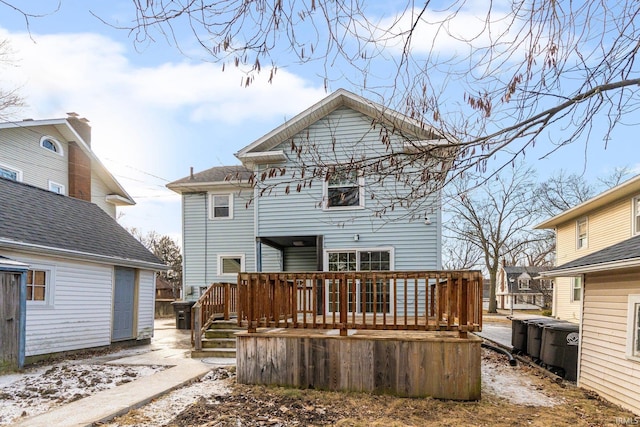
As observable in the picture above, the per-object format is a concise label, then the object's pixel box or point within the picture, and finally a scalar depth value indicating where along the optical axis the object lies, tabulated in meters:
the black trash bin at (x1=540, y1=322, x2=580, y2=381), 7.60
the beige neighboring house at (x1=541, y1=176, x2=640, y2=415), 5.68
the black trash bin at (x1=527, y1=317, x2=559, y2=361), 8.62
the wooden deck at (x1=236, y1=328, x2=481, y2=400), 5.68
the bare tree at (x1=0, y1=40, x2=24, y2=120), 15.11
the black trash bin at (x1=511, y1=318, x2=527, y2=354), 9.58
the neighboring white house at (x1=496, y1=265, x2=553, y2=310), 36.50
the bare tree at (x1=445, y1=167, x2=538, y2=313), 27.06
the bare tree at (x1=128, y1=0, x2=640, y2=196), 2.81
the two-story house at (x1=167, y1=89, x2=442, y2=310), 11.12
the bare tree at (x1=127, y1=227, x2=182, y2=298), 30.35
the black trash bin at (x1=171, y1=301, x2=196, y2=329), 14.30
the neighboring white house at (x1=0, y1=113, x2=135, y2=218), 12.77
